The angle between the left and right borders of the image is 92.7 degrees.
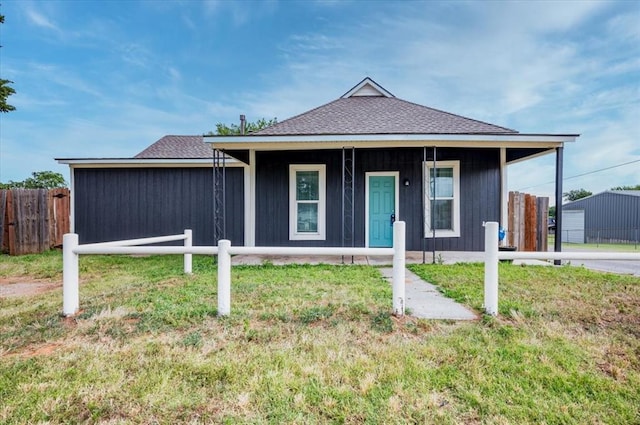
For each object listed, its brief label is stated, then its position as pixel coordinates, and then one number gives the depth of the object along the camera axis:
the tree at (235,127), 25.29
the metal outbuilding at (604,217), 22.94
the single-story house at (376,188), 7.92
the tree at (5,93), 9.02
